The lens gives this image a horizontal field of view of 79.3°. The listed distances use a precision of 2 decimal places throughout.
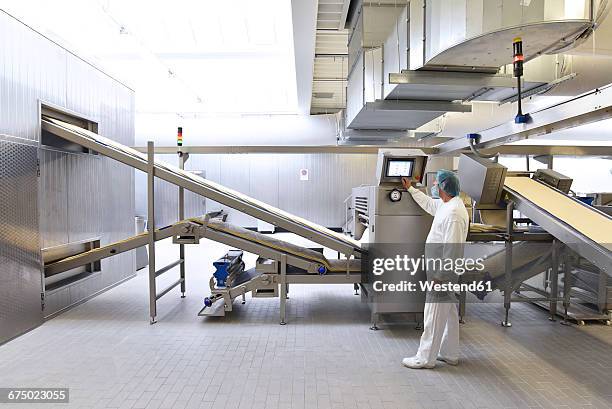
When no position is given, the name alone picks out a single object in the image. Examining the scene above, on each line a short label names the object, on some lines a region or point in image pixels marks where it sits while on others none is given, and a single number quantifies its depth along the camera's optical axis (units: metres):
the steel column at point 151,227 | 4.01
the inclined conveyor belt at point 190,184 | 3.99
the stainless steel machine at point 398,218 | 3.71
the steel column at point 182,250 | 5.07
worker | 3.01
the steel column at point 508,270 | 3.99
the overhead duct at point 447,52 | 2.52
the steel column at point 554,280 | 4.17
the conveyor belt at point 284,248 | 4.11
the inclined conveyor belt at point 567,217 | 2.75
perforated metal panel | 3.46
